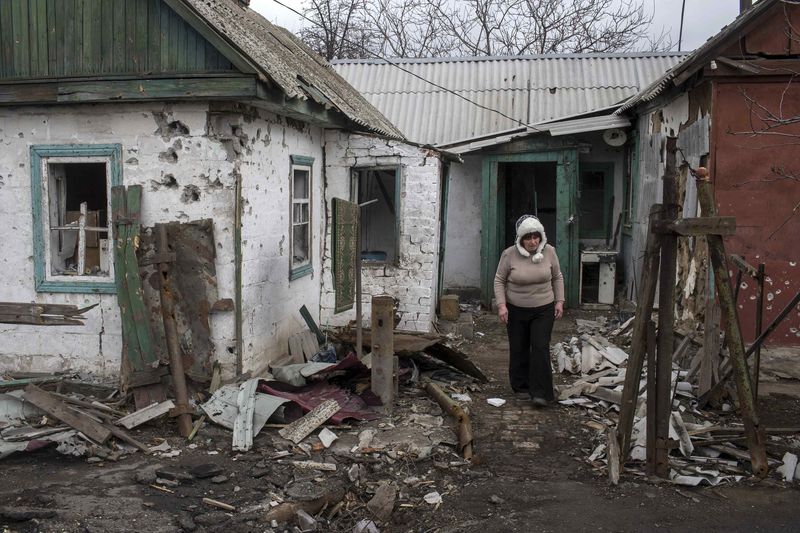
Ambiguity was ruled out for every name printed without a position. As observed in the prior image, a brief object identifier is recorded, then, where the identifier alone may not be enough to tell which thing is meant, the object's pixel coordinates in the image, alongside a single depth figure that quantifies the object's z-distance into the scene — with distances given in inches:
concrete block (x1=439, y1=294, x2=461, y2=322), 479.5
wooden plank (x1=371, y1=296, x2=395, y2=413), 277.6
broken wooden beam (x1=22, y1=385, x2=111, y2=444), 236.4
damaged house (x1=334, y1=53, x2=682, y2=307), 534.3
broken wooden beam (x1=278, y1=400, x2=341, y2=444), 247.0
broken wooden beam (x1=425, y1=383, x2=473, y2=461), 237.5
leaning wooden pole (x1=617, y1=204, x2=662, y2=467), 201.9
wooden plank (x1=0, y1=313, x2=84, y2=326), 243.1
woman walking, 288.8
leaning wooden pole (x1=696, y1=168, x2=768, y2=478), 194.9
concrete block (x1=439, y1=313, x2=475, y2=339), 453.7
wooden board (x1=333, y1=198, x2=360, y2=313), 313.9
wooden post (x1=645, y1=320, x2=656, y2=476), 203.9
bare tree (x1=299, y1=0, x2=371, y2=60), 999.6
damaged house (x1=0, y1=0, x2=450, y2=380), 269.9
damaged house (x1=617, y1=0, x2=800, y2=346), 339.6
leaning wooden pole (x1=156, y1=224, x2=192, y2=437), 251.9
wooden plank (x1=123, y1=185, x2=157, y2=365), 266.8
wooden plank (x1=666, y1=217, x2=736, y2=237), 190.4
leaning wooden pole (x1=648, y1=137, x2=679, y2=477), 198.1
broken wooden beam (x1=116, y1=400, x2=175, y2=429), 247.4
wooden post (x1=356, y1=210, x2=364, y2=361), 325.7
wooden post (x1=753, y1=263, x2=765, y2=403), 242.2
